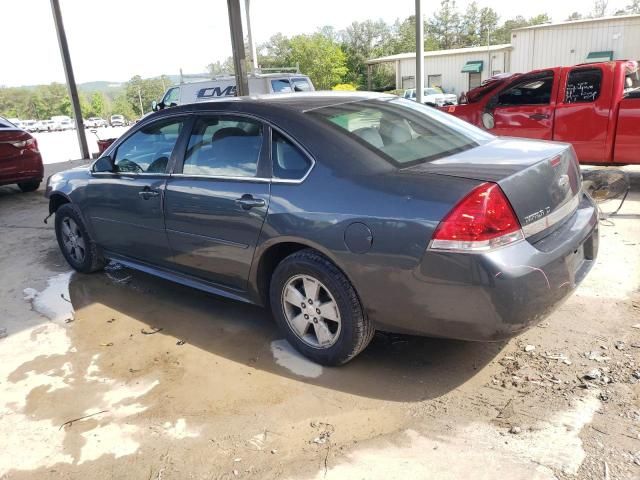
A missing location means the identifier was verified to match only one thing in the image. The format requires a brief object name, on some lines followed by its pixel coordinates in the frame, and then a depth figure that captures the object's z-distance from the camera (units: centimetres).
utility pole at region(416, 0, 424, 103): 984
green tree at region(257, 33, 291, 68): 5041
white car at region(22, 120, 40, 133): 5309
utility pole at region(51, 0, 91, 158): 1286
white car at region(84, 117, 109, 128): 5619
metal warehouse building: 2958
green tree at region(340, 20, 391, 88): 6031
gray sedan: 253
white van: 1498
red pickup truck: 677
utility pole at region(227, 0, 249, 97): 817
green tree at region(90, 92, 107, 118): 9644
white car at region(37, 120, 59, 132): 5563
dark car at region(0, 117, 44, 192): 891
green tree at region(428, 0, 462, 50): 6938
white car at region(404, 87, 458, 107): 2917
